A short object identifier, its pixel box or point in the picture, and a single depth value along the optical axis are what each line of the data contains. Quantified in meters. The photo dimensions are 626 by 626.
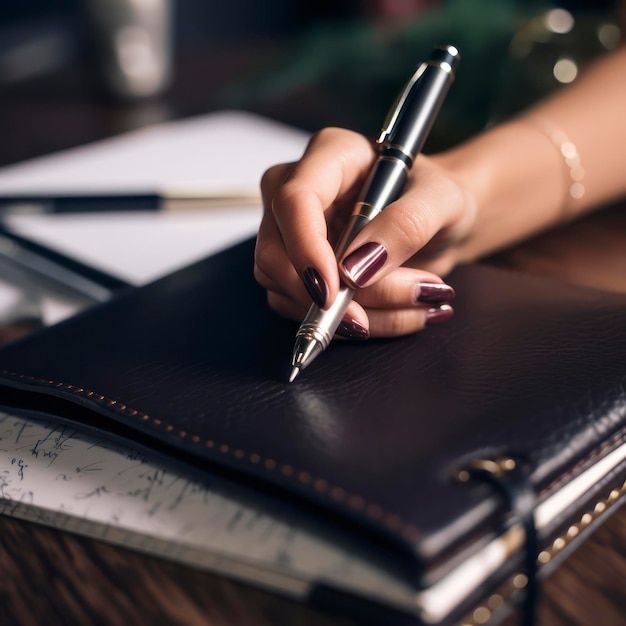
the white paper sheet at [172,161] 0.79
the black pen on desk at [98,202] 0.72
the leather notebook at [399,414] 0.31
